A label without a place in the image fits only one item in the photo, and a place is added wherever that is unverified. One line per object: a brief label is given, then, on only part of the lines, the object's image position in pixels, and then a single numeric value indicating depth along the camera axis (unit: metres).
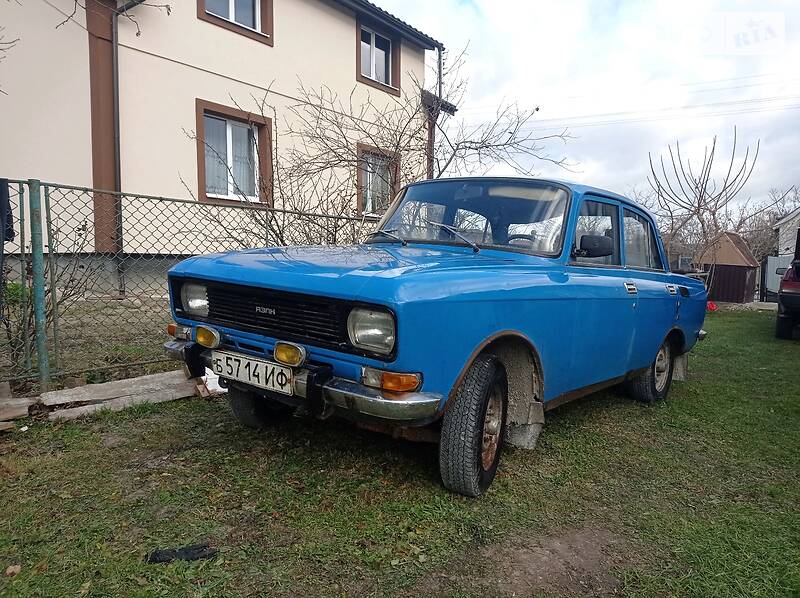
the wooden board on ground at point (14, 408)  3.39
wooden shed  16.22
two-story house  7.38
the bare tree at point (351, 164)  5.96
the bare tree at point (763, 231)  27.87
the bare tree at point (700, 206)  13.46
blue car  2.26
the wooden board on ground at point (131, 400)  3.52
